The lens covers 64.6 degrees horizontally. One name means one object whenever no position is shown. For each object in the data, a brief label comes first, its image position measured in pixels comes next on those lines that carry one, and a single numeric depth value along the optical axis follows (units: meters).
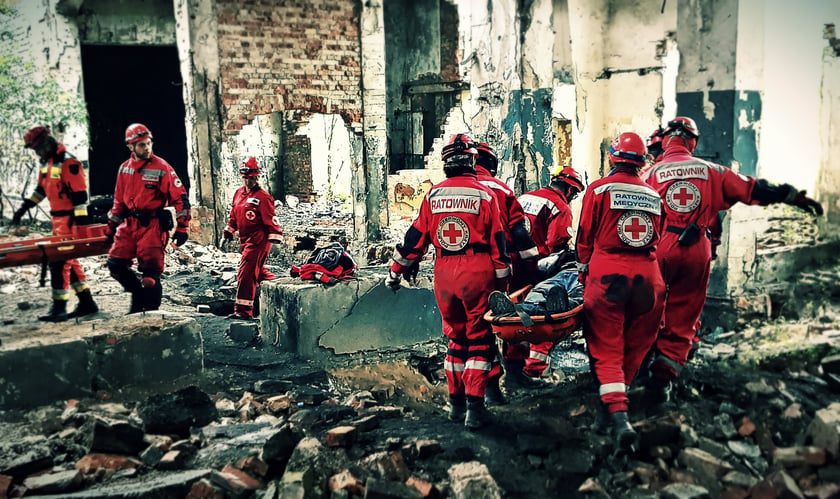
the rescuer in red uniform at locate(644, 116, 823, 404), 4.89
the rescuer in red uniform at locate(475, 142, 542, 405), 4.52
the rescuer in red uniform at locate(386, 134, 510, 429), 4.36
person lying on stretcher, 4.11
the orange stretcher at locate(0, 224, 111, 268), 5.30
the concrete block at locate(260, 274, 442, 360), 6.20
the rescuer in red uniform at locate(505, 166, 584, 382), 5.33
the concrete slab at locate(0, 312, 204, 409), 4.62
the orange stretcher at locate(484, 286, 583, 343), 4.05
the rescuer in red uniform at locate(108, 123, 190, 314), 6.25
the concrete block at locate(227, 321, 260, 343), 6.81
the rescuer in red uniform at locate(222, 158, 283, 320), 7.48
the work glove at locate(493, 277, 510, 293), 4.45
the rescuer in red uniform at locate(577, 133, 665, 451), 4.17
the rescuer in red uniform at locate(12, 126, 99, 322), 6.21
